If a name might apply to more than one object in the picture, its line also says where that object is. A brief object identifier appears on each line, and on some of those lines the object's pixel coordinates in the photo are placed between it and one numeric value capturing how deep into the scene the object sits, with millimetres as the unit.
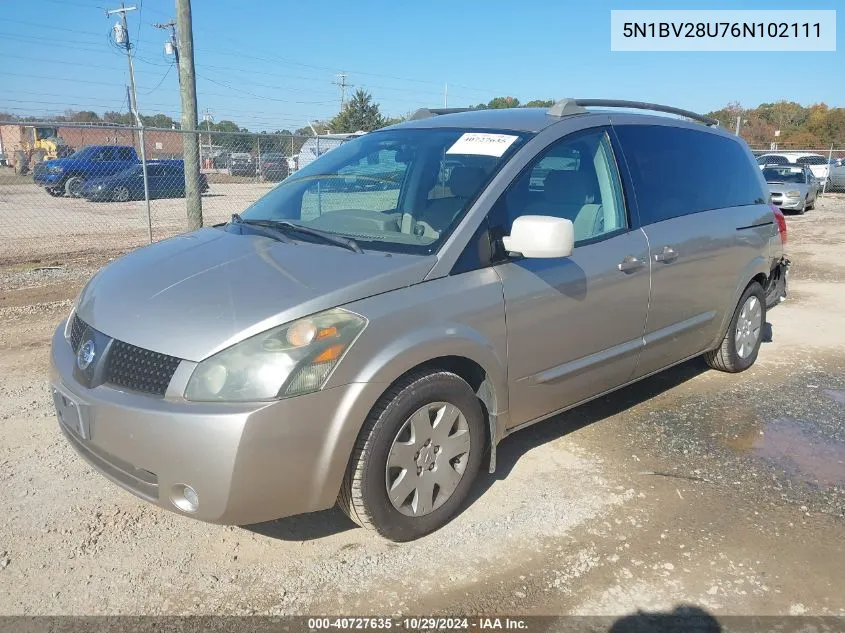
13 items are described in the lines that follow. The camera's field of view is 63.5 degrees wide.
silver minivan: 2467
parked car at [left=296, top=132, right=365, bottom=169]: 13133
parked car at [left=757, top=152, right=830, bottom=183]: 25906
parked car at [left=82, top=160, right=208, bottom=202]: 16609
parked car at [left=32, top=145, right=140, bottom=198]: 17359
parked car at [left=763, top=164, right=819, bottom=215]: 18094
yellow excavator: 16119
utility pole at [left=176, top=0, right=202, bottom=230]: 10273
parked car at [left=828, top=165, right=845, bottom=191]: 26375
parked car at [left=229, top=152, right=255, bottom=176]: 17297
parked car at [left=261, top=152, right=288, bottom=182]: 15246
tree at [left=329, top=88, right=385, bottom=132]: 52625
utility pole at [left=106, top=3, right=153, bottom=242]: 29031
